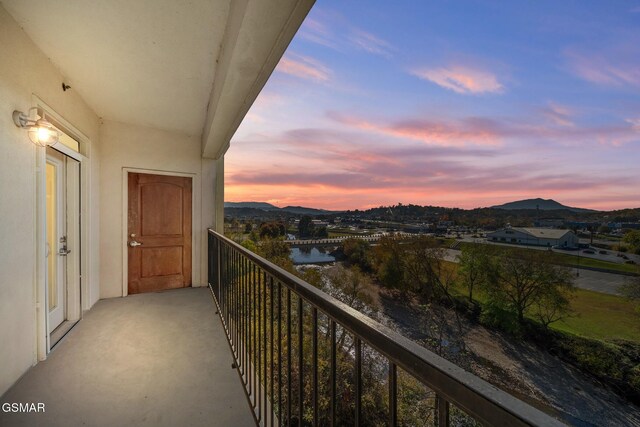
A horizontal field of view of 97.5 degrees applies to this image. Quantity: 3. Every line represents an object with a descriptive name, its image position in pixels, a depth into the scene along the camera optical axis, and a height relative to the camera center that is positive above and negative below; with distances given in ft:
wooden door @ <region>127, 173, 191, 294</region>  13.23 -0.91
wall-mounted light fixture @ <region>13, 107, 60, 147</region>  6.53 +2.13
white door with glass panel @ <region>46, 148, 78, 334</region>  9.11 -0.47
